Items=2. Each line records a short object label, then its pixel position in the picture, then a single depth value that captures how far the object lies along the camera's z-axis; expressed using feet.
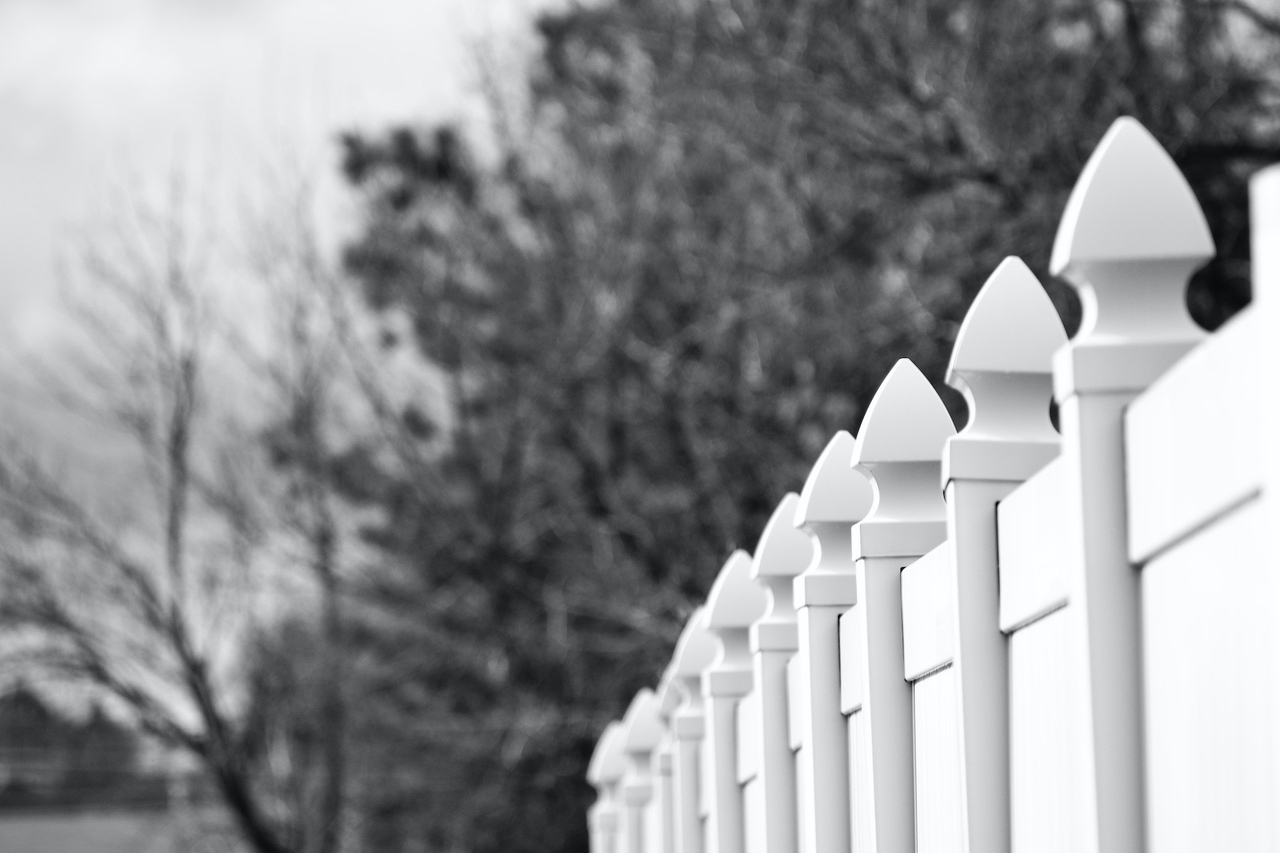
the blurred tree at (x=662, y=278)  52.42
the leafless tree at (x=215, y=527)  82.94
